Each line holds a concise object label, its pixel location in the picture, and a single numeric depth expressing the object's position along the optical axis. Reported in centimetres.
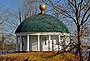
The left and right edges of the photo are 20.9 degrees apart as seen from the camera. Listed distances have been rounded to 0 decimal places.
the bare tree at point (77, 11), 1593
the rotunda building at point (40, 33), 2922
